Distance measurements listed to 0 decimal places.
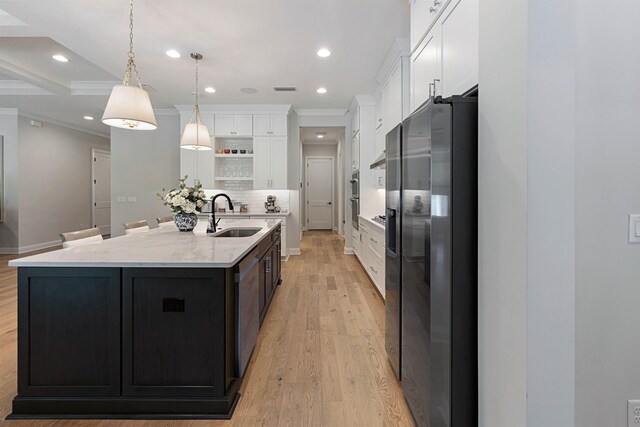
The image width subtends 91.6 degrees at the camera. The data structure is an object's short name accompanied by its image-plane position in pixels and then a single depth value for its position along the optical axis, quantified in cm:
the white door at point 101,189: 813
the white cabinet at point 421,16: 201
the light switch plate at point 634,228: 116
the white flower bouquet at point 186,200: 271
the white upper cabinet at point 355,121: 552
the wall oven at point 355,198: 543
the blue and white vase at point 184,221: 286
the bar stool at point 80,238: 231
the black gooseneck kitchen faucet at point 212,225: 278
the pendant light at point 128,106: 213
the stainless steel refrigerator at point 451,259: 132
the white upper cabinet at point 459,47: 154
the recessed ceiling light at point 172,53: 366
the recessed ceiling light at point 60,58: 409
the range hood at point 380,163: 413
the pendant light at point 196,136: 351
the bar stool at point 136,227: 319
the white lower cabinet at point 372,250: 354
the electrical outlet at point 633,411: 119
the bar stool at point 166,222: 337
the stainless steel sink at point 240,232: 325
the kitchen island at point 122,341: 166
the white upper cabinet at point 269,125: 594
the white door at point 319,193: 1023
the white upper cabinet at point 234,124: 592
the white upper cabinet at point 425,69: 203
